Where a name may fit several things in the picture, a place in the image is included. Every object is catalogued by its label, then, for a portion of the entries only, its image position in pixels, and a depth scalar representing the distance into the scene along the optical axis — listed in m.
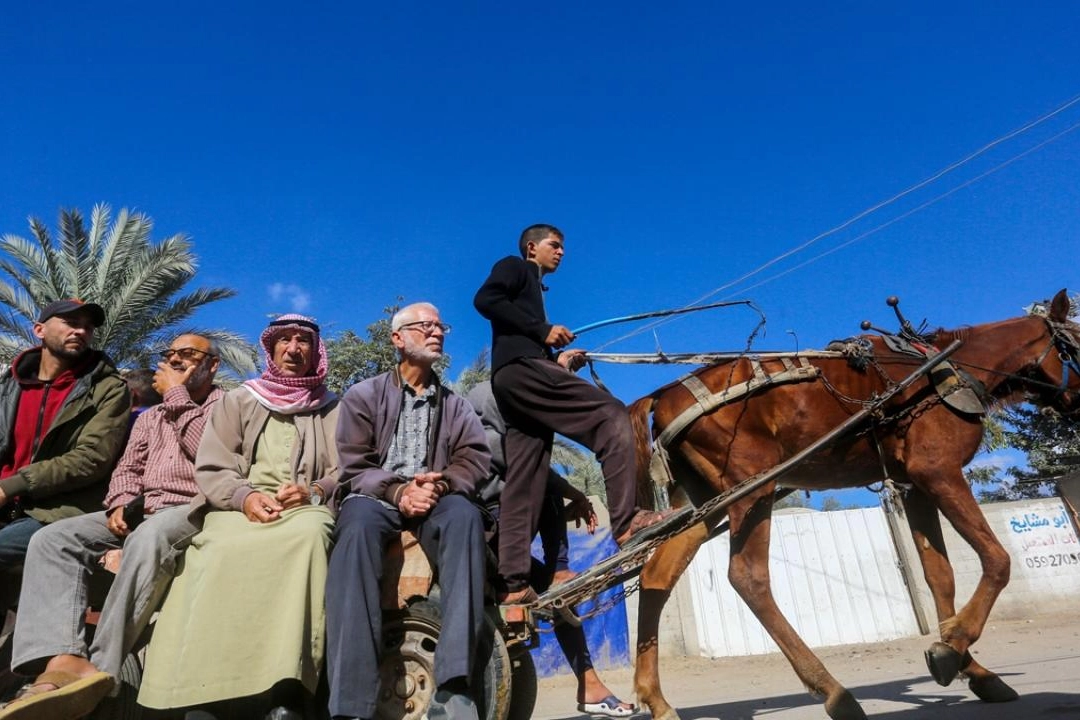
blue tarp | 10.73
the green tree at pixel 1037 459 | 19.12
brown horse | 4.44
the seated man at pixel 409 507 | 2.70
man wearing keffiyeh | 2.75
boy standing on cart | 3.32
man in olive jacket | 3.52
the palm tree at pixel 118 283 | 13.85
